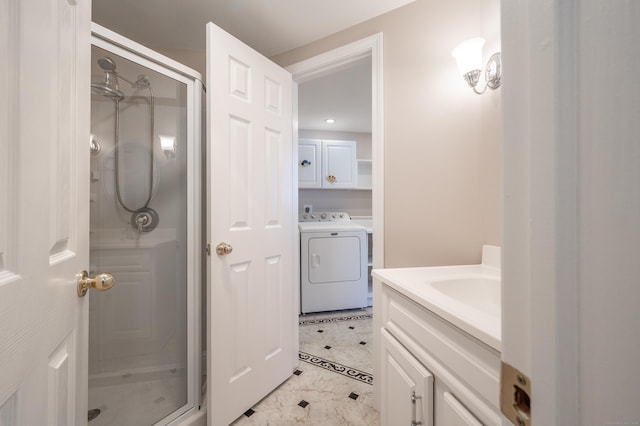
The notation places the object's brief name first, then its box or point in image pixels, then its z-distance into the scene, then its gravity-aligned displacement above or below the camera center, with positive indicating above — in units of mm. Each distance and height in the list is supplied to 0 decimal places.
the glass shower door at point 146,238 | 1282 -132
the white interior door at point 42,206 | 387 +13
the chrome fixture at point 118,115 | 1223 +527
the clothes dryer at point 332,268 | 2848 -602
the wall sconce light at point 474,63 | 1159 +684
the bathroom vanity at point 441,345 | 604 -370
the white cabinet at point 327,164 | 3479 +678
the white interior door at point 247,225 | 1296 -63
